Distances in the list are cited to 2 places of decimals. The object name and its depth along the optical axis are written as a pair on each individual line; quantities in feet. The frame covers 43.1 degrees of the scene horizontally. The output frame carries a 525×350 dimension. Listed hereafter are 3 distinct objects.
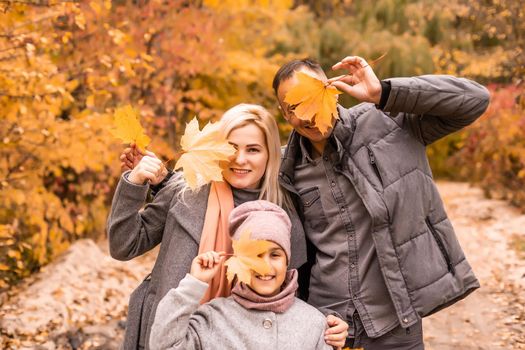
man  8.01
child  7.16
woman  7.98
